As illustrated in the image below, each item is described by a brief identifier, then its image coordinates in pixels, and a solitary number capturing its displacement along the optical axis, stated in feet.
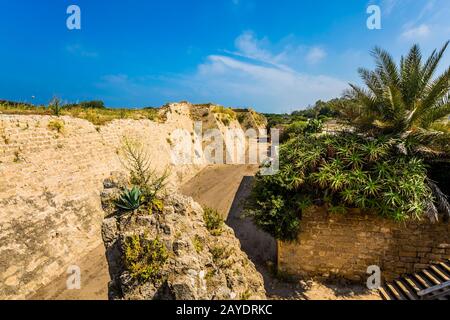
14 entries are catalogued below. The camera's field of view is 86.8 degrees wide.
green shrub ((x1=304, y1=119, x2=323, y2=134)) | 35.94
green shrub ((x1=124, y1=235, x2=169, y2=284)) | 12.19
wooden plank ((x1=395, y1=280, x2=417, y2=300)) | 21.14
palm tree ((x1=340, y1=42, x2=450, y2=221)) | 23.68
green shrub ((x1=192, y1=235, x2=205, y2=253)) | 14.12
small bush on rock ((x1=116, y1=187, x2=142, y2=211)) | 14.94
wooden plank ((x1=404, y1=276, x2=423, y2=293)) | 21.48
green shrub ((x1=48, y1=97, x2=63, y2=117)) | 31.27
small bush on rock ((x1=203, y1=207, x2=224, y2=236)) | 16.85
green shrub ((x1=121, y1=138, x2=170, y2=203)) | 15.74
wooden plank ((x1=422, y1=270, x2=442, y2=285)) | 20.89
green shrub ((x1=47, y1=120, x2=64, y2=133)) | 29.18
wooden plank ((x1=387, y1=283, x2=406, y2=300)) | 21.54
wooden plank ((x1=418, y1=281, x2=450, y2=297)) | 20.01
